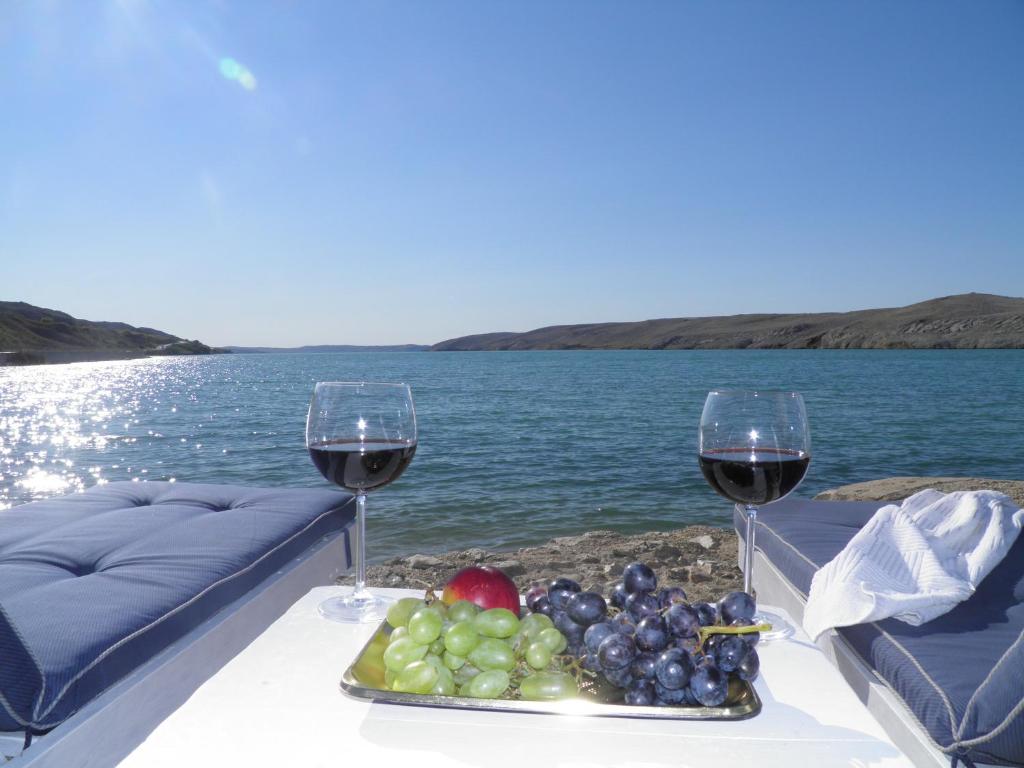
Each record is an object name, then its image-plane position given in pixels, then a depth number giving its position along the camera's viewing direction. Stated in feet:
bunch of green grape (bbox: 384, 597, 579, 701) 3.06
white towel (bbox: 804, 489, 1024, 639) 5.13
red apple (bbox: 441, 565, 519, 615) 3.73
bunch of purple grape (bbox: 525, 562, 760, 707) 2.97
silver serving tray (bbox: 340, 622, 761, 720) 2.89
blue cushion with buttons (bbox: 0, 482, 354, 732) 4.37
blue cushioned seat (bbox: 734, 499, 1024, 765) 4.17
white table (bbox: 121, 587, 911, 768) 2.78
